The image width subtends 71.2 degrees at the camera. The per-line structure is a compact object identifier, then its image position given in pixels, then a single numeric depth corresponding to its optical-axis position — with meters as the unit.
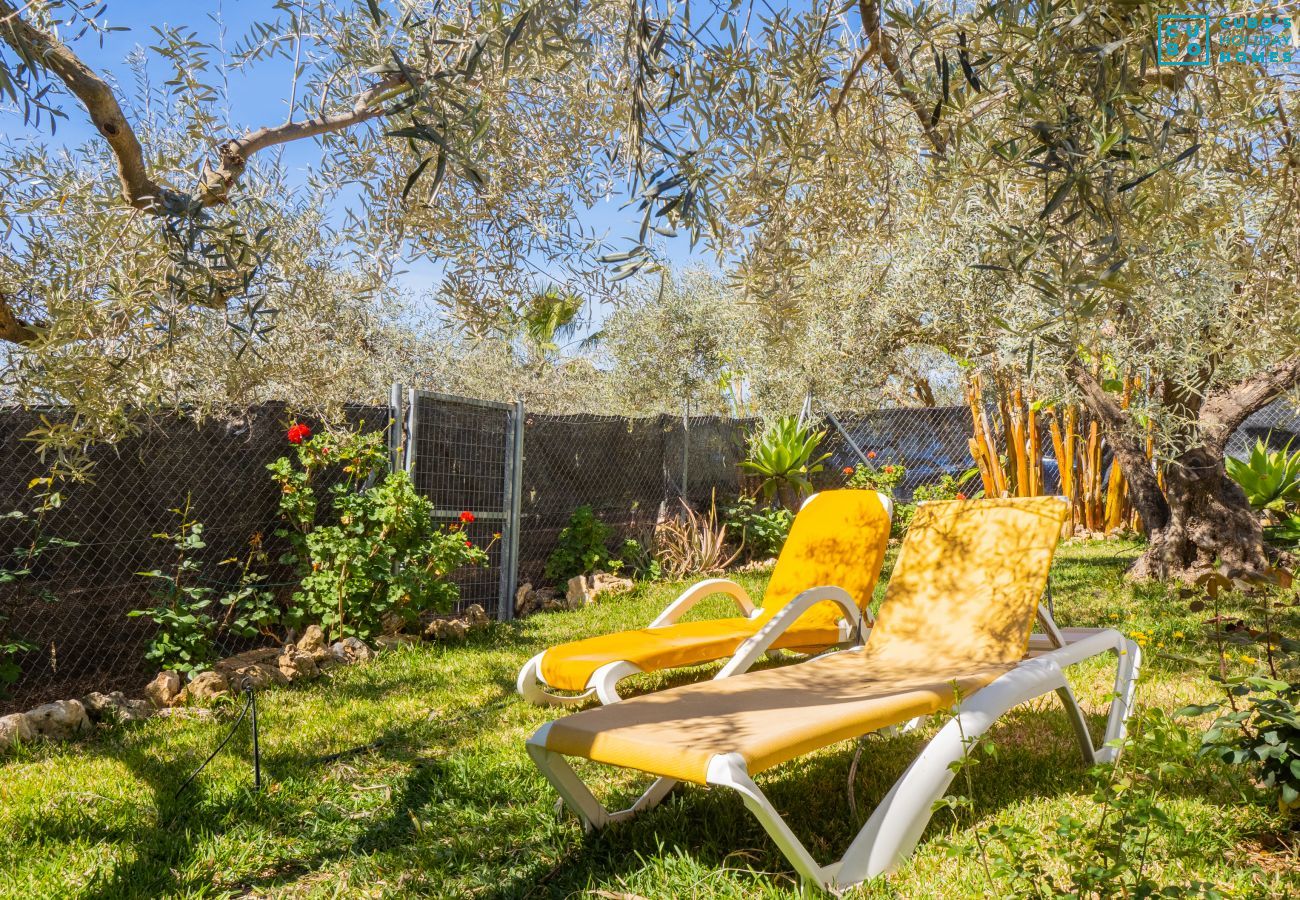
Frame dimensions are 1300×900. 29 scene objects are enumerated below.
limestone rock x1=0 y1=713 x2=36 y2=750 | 4.12
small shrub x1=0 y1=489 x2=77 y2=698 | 4.80
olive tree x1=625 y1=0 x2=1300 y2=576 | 1.82
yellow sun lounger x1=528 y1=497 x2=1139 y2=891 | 2.62
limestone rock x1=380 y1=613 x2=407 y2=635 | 6.53
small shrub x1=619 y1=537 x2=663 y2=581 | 9.45
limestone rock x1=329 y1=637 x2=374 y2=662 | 5.88
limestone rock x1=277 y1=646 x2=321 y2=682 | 5.42
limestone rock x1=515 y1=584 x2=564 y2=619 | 8.36
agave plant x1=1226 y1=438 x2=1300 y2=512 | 9.46
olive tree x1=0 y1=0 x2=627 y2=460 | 2.31
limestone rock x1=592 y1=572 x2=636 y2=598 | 8.52
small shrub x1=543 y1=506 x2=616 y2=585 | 8.99
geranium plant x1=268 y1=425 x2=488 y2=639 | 6.18
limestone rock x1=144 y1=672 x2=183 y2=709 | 4.93
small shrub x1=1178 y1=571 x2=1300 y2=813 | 2.64
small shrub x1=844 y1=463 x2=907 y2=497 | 11.55
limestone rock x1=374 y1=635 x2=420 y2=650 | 6.26
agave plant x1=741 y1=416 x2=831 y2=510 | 10.65
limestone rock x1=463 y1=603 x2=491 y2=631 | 7.14
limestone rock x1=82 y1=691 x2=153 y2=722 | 4.57
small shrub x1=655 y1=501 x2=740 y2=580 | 9.88
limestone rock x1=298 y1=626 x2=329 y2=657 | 5.99
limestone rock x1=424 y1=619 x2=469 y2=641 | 6.70
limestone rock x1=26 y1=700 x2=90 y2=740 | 4.31
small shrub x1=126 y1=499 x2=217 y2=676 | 5.25
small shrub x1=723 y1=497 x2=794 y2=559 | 10.39
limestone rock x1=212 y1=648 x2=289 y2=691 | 5.17
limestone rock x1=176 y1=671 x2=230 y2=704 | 4.93
